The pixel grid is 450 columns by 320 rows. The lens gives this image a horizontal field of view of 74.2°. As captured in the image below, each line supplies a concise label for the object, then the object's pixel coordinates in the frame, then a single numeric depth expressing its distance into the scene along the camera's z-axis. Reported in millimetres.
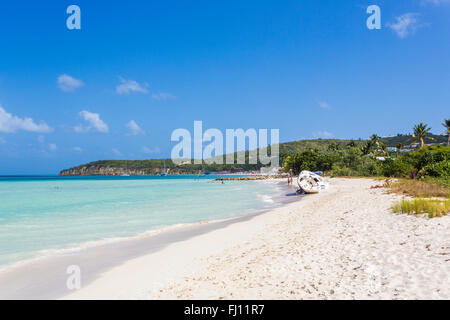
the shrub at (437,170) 24062
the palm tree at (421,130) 71112
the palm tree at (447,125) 67650
